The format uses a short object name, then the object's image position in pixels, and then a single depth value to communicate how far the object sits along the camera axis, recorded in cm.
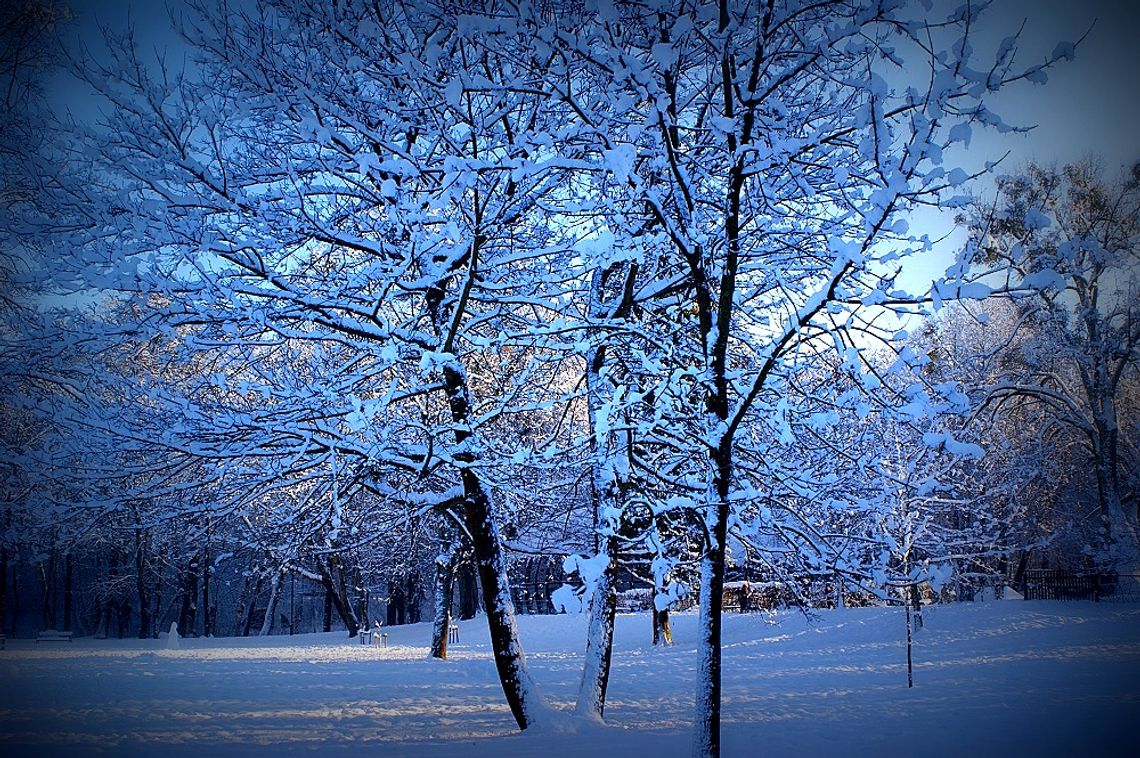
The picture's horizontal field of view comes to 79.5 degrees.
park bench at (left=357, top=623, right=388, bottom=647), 2589
